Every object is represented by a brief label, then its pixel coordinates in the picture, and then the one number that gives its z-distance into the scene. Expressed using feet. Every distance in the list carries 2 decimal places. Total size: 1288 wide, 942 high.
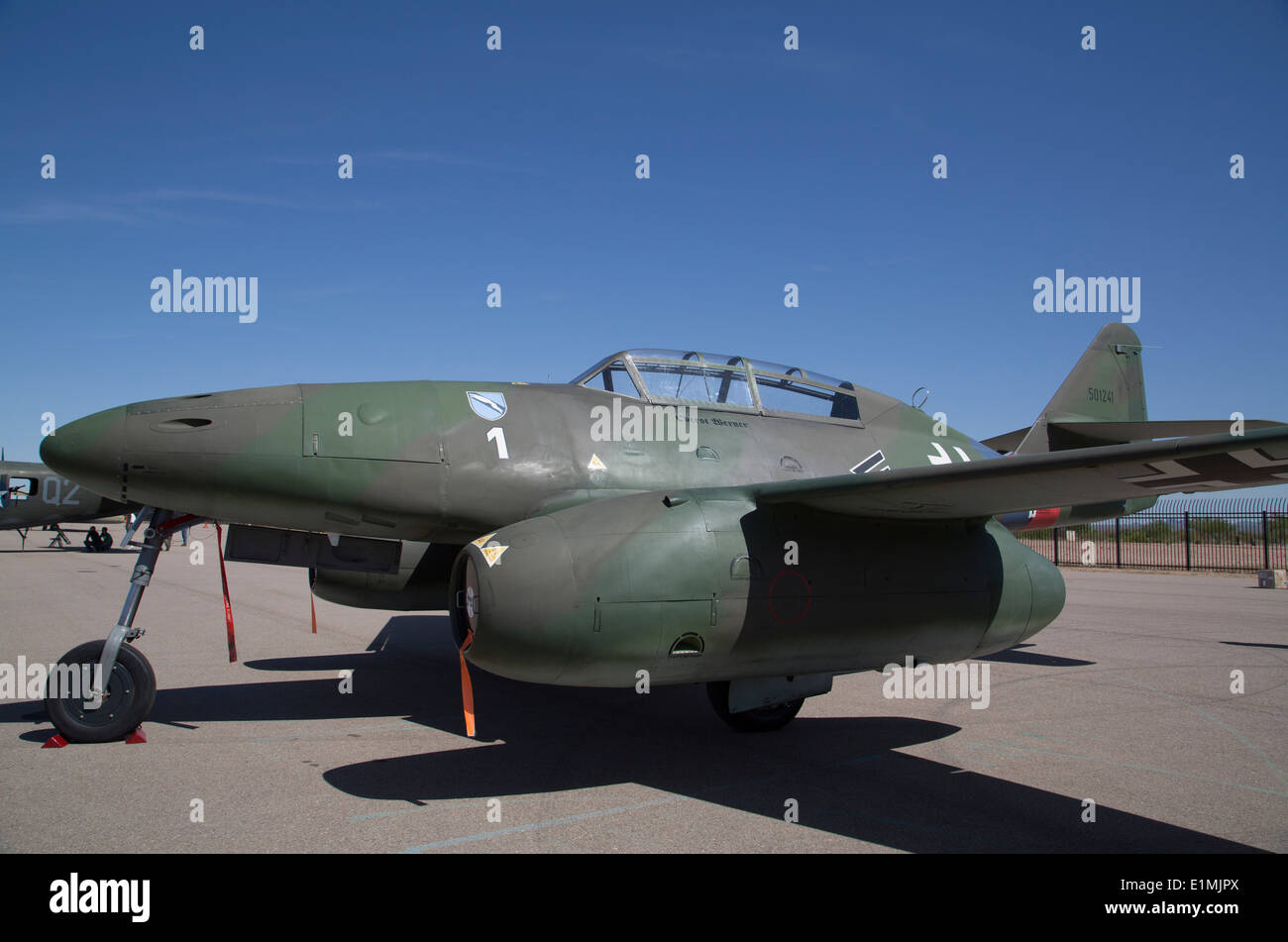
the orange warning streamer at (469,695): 16.37
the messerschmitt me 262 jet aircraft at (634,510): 16.19
